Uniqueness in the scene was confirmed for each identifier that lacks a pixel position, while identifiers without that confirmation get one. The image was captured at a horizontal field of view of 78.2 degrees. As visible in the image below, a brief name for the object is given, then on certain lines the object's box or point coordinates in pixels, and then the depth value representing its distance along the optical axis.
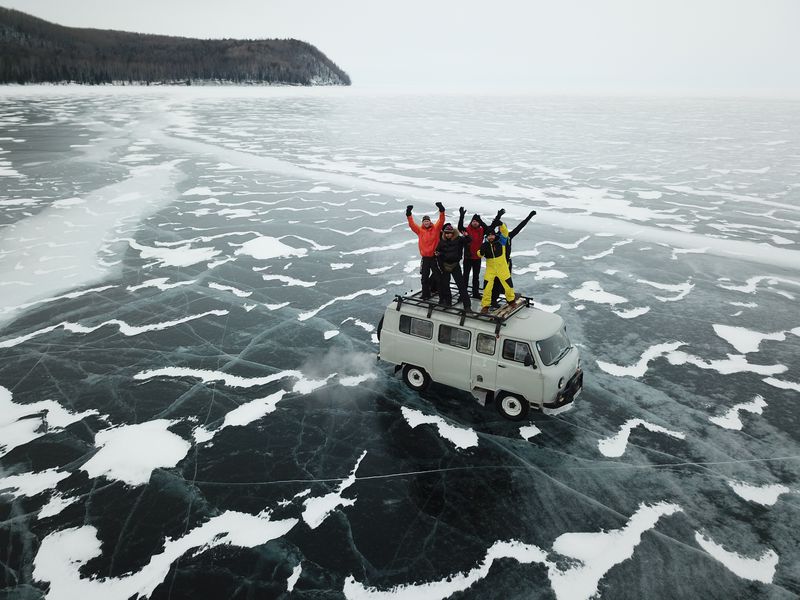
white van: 8.80
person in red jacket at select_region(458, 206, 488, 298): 10.51
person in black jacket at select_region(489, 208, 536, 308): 9.80
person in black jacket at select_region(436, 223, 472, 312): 10.00
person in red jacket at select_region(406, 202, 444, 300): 10.20
